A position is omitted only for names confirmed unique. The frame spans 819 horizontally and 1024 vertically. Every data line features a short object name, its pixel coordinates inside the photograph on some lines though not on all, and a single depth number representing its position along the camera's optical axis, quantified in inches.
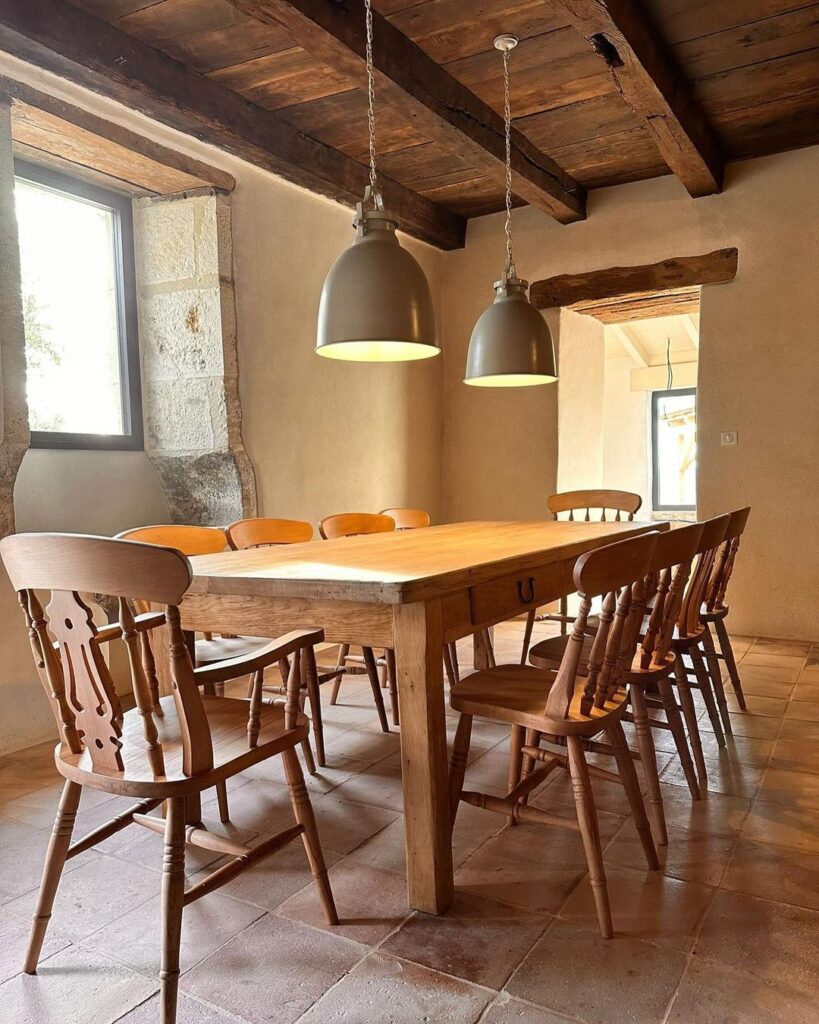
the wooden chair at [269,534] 116.0
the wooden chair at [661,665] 77.7
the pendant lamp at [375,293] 87.9
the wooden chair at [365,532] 117.2
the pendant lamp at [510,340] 122.0
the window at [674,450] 342.6
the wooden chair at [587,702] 63.8
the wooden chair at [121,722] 51.2
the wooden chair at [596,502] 157.1
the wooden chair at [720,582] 105.0
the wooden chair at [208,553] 96.8
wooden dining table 66.4
